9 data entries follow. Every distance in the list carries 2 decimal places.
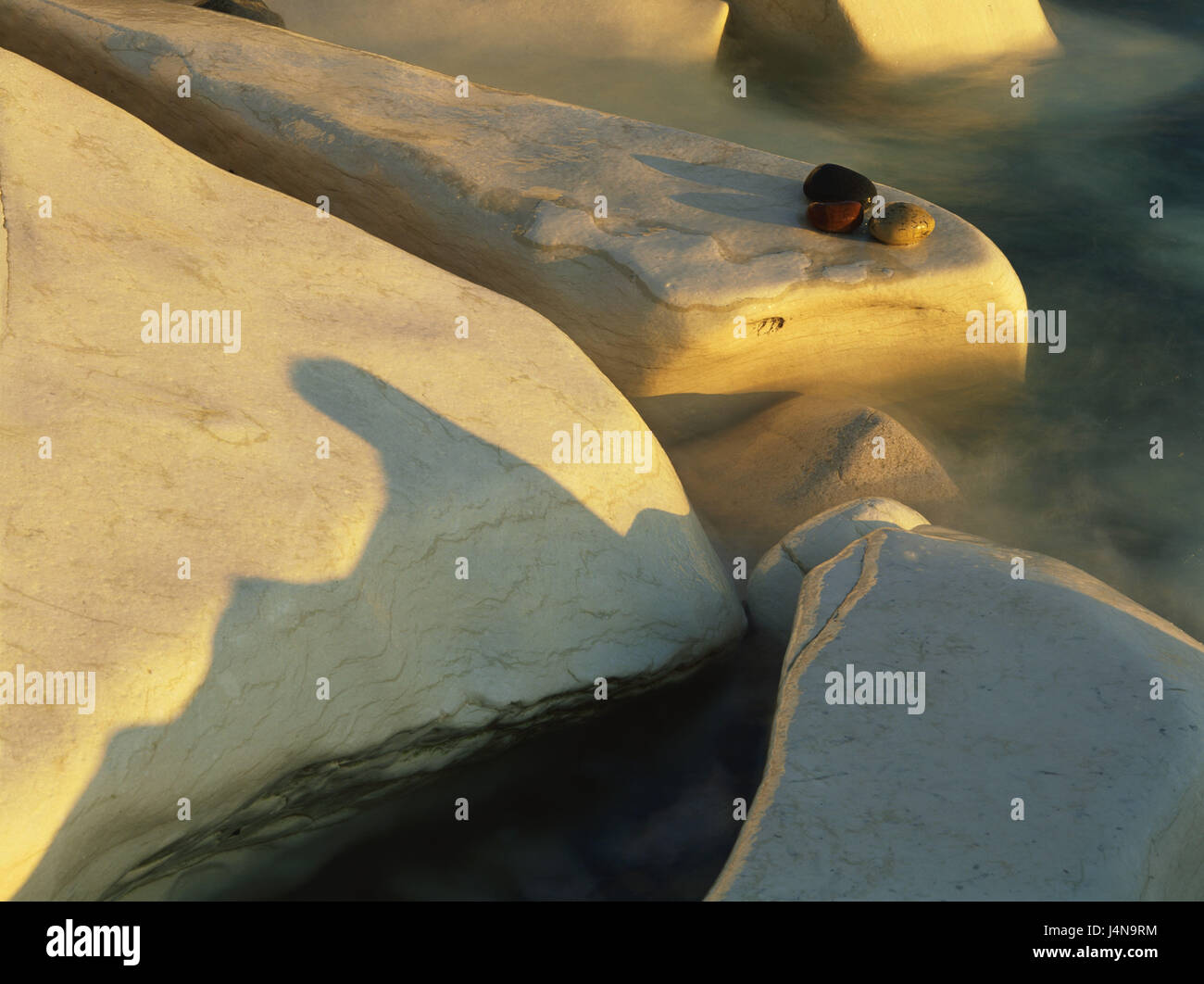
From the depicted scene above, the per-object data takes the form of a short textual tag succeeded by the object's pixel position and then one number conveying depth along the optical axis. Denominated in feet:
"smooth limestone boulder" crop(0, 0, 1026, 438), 10.57
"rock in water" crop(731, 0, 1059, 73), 19.16
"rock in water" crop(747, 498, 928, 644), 8.95
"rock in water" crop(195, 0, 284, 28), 15.34
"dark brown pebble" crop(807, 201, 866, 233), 11.16
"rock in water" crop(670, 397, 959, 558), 10.54
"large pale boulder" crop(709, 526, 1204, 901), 5.83
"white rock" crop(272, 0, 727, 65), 17.38
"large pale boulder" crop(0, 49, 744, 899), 5.92
